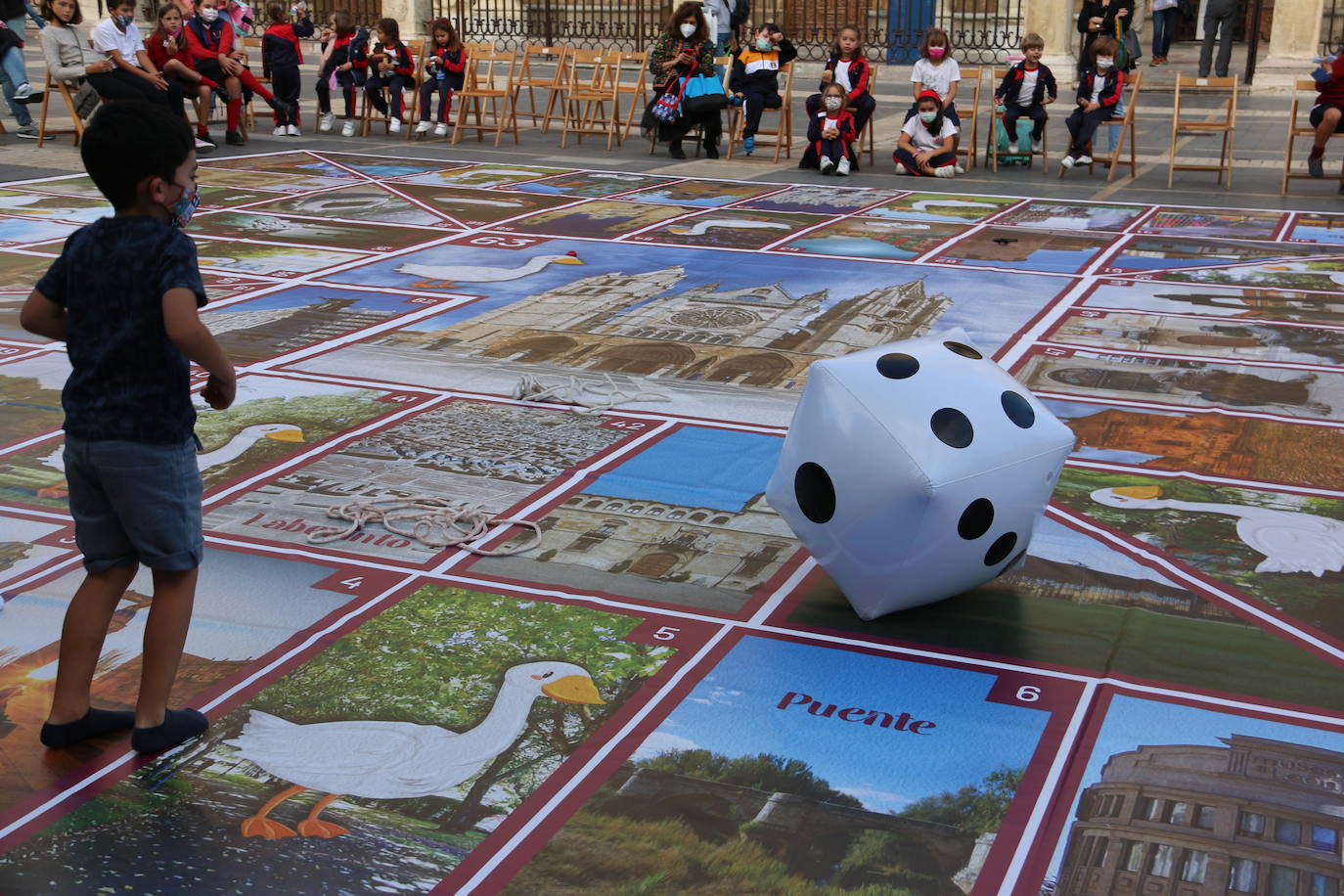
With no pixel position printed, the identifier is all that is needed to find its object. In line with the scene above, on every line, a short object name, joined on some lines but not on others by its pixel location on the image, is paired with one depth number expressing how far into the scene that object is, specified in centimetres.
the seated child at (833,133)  1280
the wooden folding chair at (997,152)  1320
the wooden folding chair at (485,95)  1509
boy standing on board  312
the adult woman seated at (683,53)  1362
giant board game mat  313
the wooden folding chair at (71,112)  1428
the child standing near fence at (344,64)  1589
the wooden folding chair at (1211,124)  1222
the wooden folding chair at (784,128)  1399
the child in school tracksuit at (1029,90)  1284
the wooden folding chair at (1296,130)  1184
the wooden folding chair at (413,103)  1561
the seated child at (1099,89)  1255
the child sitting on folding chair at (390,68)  1553
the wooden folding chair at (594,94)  1496
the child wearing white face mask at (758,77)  1388
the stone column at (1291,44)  1920
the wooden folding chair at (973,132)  1312
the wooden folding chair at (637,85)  1504
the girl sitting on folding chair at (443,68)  1527
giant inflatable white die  383
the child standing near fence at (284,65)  1562
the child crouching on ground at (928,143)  1294
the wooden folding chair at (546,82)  1532
